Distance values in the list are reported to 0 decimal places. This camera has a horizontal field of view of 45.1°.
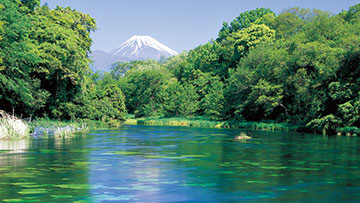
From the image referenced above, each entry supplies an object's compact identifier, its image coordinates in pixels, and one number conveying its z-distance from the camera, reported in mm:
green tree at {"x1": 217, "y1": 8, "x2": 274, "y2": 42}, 90256
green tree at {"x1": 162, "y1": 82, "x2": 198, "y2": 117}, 87188
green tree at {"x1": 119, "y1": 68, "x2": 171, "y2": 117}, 108250
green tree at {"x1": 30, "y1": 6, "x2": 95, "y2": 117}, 40438
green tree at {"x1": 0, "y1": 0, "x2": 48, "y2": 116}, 29516
